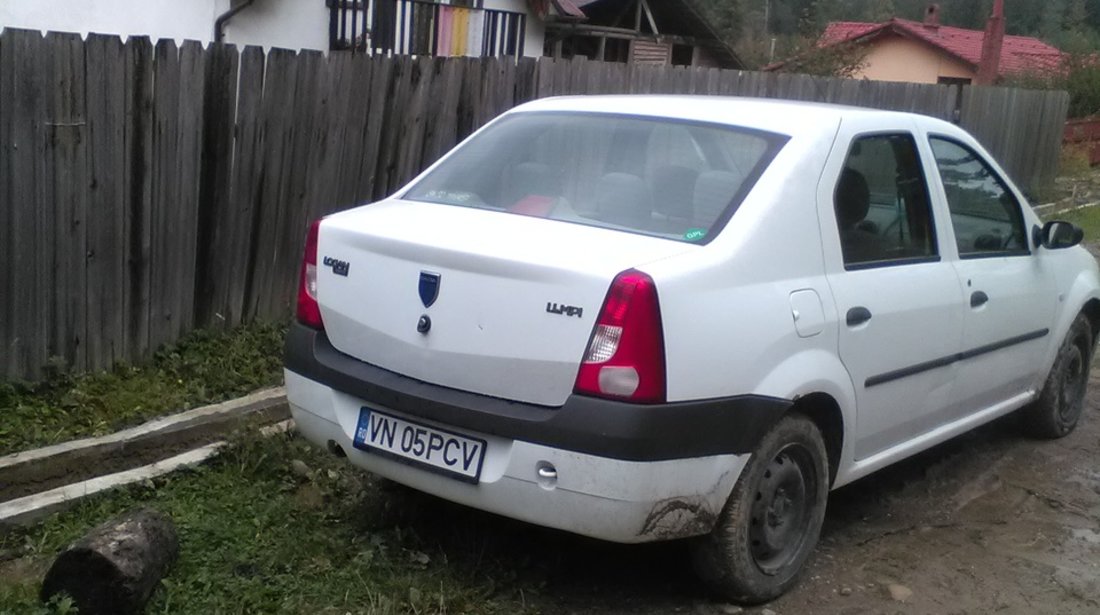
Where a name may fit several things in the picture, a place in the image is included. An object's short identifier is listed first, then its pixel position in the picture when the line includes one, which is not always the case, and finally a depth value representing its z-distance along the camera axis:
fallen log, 3.72
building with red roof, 41.12
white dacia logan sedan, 3.69
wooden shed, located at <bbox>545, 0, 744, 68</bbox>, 26.56
